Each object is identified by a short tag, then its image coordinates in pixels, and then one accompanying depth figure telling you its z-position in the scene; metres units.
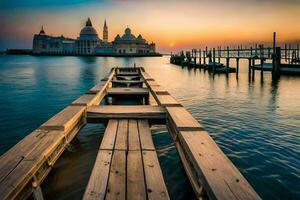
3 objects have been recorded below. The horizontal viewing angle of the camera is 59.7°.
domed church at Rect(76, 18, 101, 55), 174.00
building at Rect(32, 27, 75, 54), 191.38
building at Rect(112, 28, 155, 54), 163.00
